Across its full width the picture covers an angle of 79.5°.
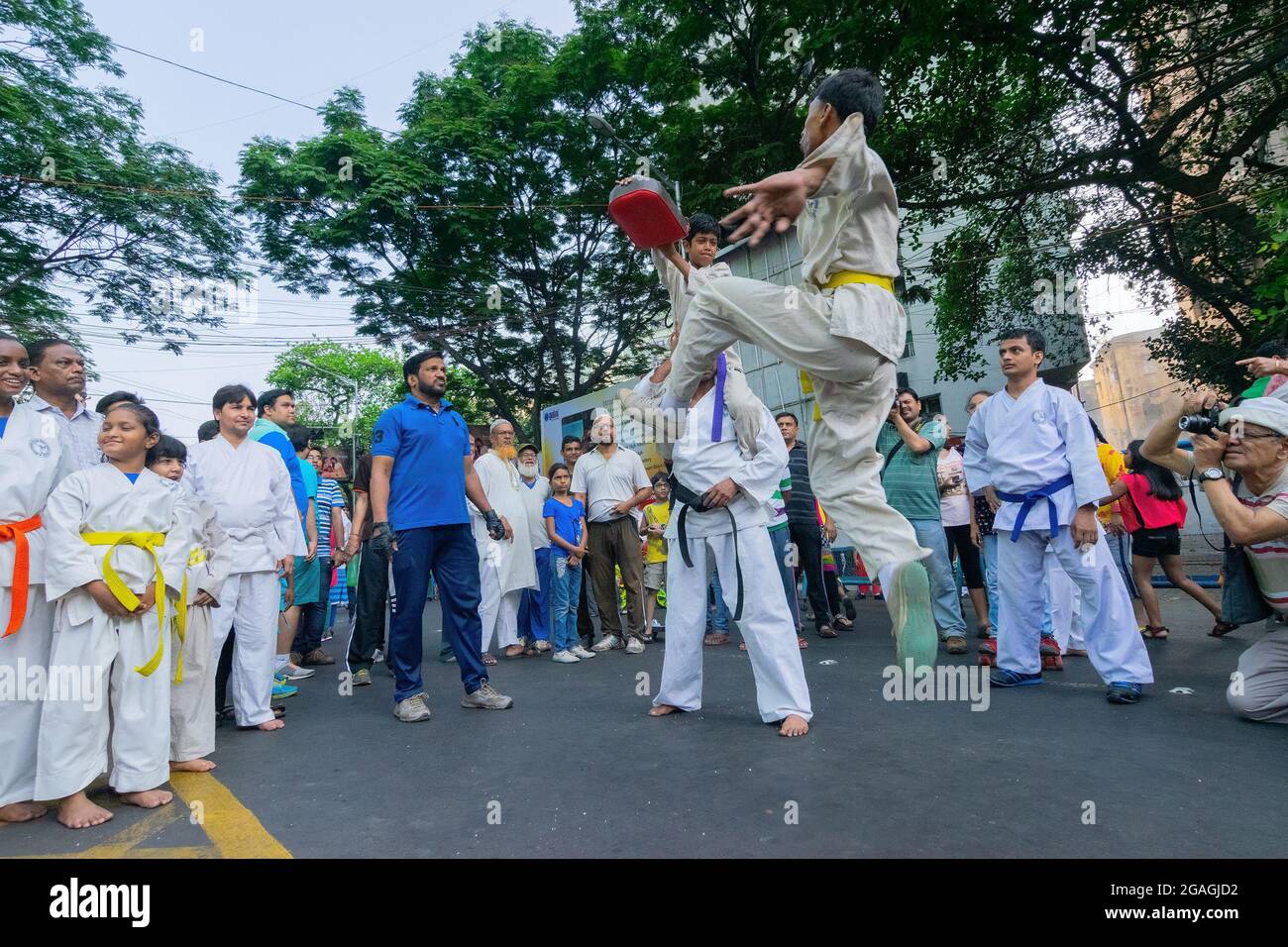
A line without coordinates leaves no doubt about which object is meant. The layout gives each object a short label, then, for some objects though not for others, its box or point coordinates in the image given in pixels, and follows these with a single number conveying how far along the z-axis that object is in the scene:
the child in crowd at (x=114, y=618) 3.17
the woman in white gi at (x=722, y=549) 4.17
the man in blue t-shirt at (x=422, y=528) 4.63
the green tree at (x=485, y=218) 18.05
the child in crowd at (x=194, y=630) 3.88
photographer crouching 3.69
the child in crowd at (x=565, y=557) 7.22
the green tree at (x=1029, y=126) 10.39
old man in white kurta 7.25
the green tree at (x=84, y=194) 14.21
